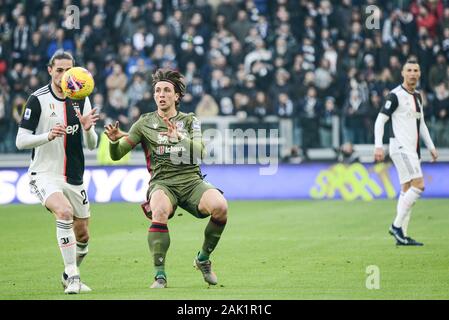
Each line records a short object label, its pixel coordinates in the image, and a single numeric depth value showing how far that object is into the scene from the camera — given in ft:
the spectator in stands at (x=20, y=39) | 88.58
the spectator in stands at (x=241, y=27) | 87.97
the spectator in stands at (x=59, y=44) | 87.35
